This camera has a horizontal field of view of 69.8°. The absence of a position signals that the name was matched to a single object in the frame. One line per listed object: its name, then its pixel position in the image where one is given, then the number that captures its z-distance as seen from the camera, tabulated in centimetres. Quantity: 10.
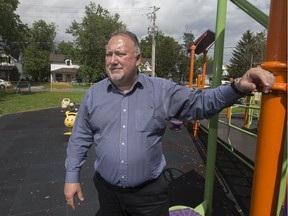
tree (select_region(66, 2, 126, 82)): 3266
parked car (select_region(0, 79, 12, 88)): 2333
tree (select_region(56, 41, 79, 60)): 5638
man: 144
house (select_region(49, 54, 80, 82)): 4426
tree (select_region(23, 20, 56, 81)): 4222
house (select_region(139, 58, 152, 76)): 4727
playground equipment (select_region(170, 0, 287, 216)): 89
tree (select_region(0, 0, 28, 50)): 1702
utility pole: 2451
